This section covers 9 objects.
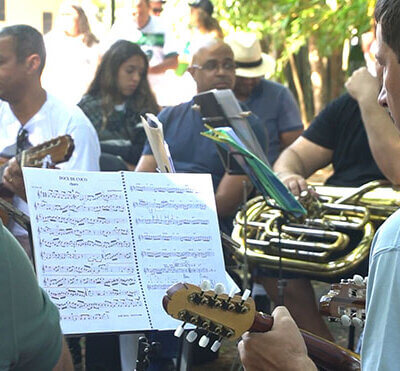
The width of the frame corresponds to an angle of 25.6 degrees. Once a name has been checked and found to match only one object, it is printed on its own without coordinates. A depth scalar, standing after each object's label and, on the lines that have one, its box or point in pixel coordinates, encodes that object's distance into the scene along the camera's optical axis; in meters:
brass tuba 3.93
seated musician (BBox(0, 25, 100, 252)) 4.41
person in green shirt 1.70
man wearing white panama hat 5.61
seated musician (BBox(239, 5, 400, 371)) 1.49
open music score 2.65
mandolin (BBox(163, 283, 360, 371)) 2.00
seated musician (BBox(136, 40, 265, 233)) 4.54
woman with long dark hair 5.65
